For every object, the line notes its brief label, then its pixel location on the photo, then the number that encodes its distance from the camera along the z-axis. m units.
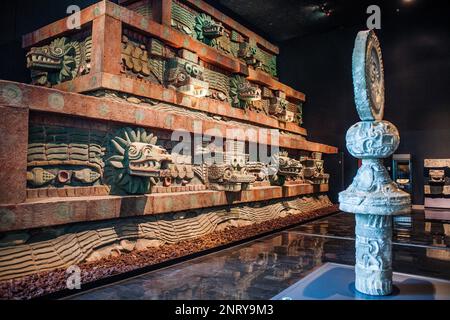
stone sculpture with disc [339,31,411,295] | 2.70
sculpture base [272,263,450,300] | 2.65
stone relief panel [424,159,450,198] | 9.27
